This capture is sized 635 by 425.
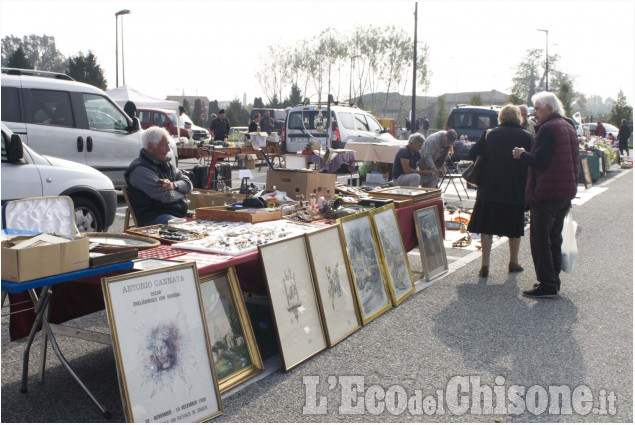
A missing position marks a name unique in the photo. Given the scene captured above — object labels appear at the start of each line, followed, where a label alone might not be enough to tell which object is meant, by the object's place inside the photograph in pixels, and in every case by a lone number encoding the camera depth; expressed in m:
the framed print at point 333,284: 4.54
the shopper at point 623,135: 27.62
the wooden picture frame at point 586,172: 17.06
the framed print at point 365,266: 5.09
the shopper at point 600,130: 33.17
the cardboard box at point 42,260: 2.87
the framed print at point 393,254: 5.63
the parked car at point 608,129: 41.90
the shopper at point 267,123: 24.57
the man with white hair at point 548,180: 5.77
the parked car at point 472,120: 21.59
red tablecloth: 3.86
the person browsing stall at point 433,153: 9.45
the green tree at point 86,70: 38.25
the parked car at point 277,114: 34.41
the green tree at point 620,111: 46.51
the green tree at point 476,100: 53.12
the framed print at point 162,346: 3.05
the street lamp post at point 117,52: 31.27
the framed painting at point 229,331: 3.73
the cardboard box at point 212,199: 5.86
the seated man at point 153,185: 5.57
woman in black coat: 6.41
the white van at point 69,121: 9.96
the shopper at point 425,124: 31.15
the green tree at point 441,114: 56.50
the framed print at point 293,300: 4.10
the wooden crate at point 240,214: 5.01
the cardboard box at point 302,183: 6.25
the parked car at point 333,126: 17.75
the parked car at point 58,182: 6.73
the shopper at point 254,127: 22.59
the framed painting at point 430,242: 6.58
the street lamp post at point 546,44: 41.65
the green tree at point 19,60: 34.47
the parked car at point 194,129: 27.09
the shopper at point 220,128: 21.25
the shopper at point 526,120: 8.45
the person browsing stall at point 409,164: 9.26
